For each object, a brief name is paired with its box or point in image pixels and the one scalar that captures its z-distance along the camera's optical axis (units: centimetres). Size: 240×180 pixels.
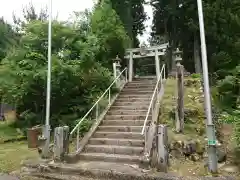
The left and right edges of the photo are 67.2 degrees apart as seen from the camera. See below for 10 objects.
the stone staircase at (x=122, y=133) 451
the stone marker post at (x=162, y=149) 384
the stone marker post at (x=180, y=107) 509
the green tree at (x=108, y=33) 878
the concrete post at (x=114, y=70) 810
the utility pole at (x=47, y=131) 477
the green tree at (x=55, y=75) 636
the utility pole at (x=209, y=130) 375
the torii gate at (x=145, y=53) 891
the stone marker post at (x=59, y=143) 446
